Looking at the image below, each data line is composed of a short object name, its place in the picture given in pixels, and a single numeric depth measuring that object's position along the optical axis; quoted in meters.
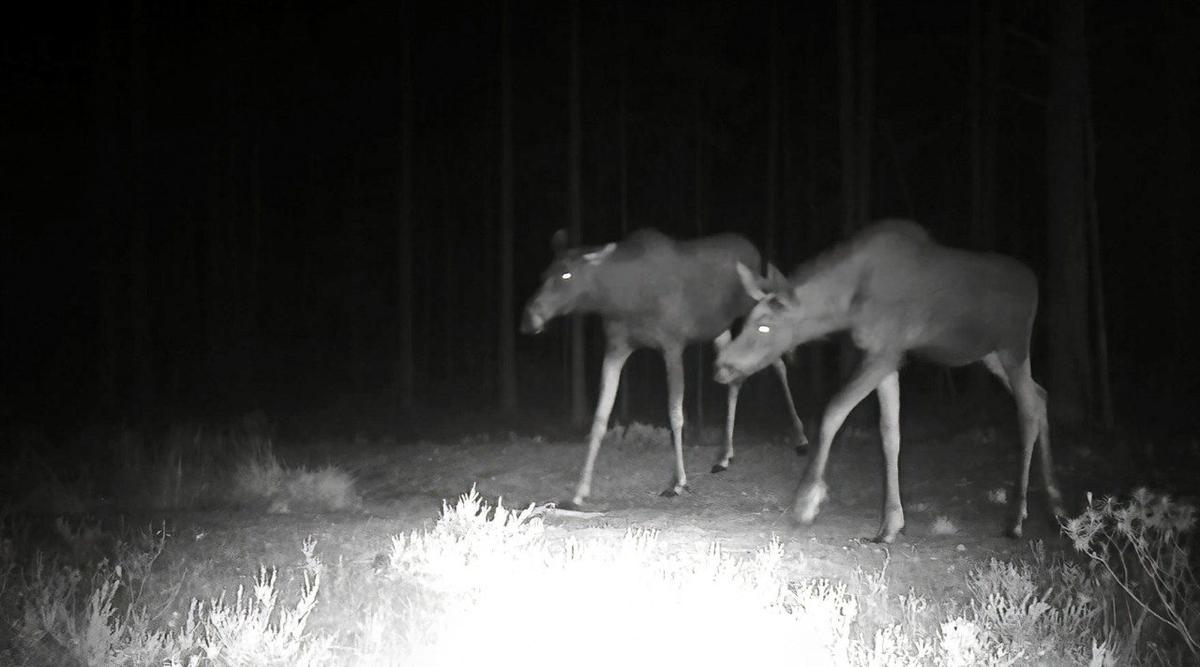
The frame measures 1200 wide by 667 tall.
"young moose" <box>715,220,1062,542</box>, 8.60
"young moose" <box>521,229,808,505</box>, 10.98
